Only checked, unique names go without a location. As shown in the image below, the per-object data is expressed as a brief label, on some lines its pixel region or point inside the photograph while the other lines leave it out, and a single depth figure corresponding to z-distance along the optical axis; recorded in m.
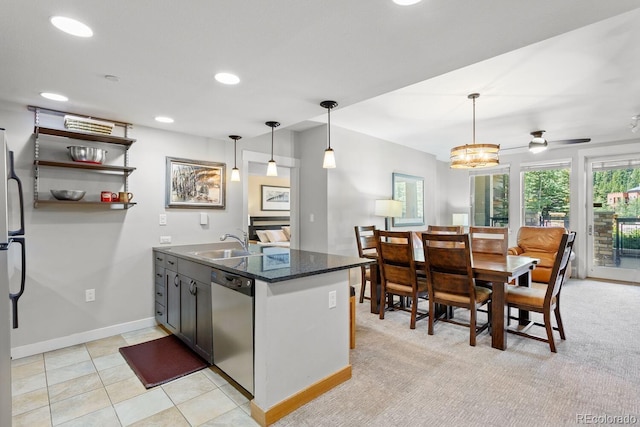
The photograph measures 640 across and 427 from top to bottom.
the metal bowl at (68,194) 2.77
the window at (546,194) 6.06
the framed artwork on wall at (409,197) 5.91
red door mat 2.40
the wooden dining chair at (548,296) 2.67
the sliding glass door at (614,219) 5.43
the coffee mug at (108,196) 3.02
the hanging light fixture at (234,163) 3.64
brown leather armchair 4.84
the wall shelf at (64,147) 2.75
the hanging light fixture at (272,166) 3.18
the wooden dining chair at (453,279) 2.85
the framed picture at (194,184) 3.59
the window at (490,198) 6.74
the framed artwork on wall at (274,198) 7.97
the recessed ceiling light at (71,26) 1.53
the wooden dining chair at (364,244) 3.98
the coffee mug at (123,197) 3.09
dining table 2.78
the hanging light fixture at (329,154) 2.66
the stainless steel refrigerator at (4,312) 1.57
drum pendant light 3.54
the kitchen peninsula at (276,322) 1.88
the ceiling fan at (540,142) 4.79
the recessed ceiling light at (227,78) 2.15
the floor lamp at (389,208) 5.18
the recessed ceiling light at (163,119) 3.11
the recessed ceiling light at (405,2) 1.39
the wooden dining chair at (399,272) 3.26
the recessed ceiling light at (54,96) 2.47
